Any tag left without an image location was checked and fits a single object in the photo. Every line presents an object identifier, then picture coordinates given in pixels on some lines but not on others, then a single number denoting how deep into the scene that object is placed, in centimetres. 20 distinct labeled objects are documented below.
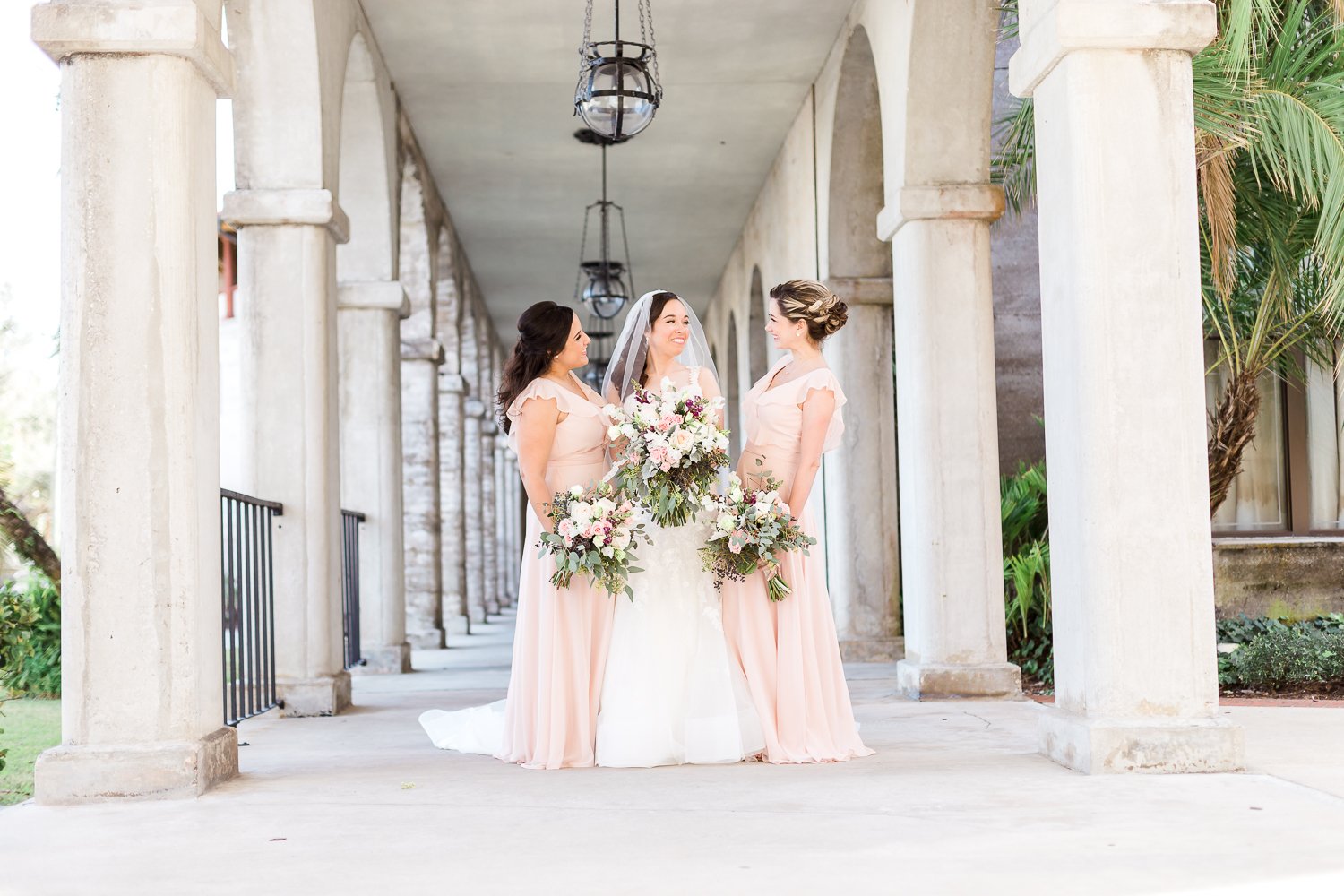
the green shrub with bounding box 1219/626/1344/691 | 800
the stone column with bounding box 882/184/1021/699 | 750
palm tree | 686
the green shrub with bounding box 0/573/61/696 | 1111
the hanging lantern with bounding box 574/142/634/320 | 1302
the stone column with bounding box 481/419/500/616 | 2225
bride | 539
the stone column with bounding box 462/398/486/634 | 1967
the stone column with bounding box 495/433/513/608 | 2602
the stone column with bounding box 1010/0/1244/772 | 474
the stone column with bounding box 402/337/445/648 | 1326
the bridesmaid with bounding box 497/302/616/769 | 555
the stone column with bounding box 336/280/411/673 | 1041
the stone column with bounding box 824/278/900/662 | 1040
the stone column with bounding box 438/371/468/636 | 1658
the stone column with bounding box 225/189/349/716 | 760
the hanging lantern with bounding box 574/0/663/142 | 743
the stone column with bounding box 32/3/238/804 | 471
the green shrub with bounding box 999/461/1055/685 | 907
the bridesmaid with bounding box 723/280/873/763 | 548
